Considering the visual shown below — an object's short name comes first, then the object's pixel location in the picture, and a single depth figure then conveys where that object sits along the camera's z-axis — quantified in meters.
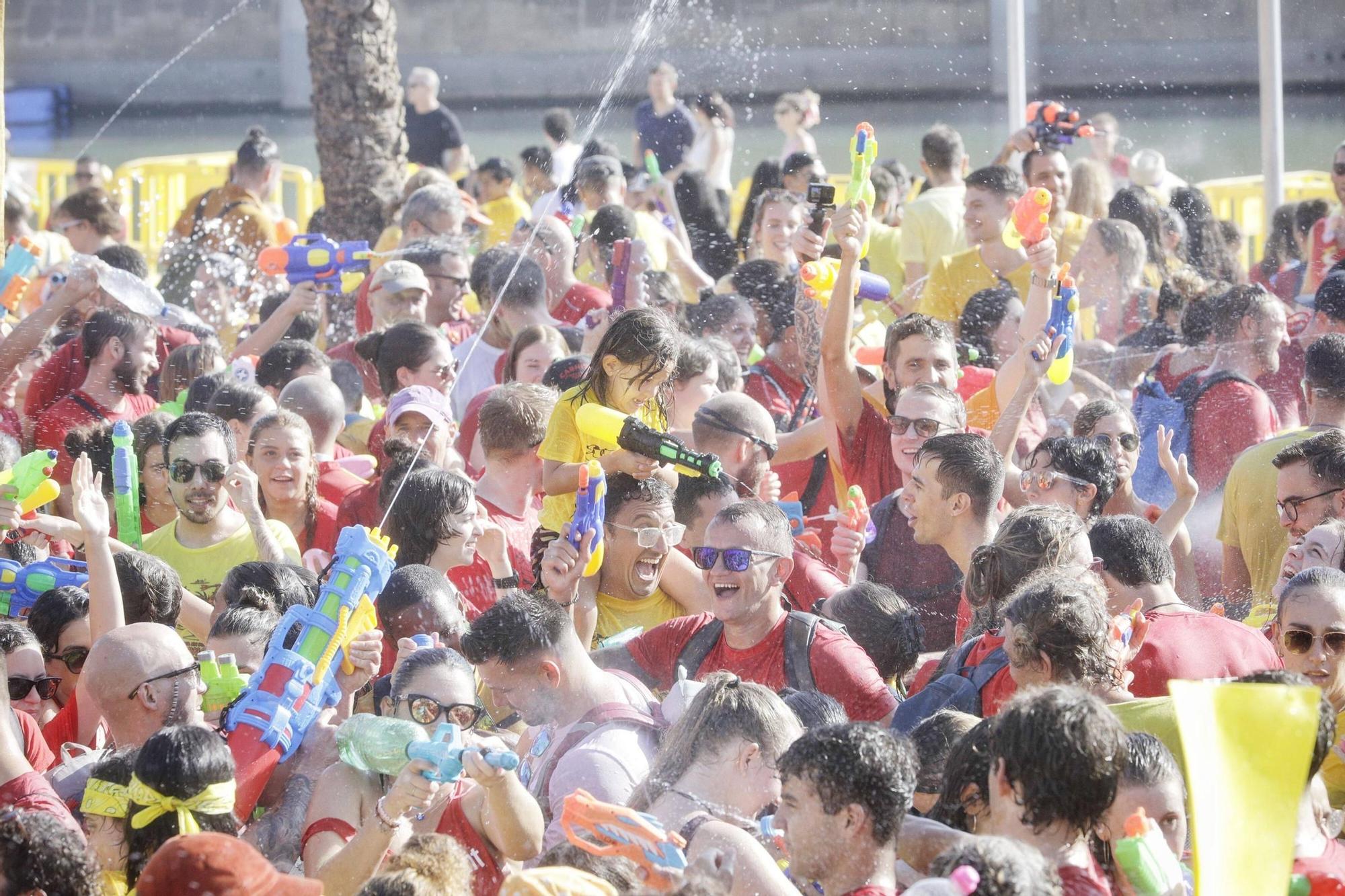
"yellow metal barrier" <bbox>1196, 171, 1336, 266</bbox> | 25.30
